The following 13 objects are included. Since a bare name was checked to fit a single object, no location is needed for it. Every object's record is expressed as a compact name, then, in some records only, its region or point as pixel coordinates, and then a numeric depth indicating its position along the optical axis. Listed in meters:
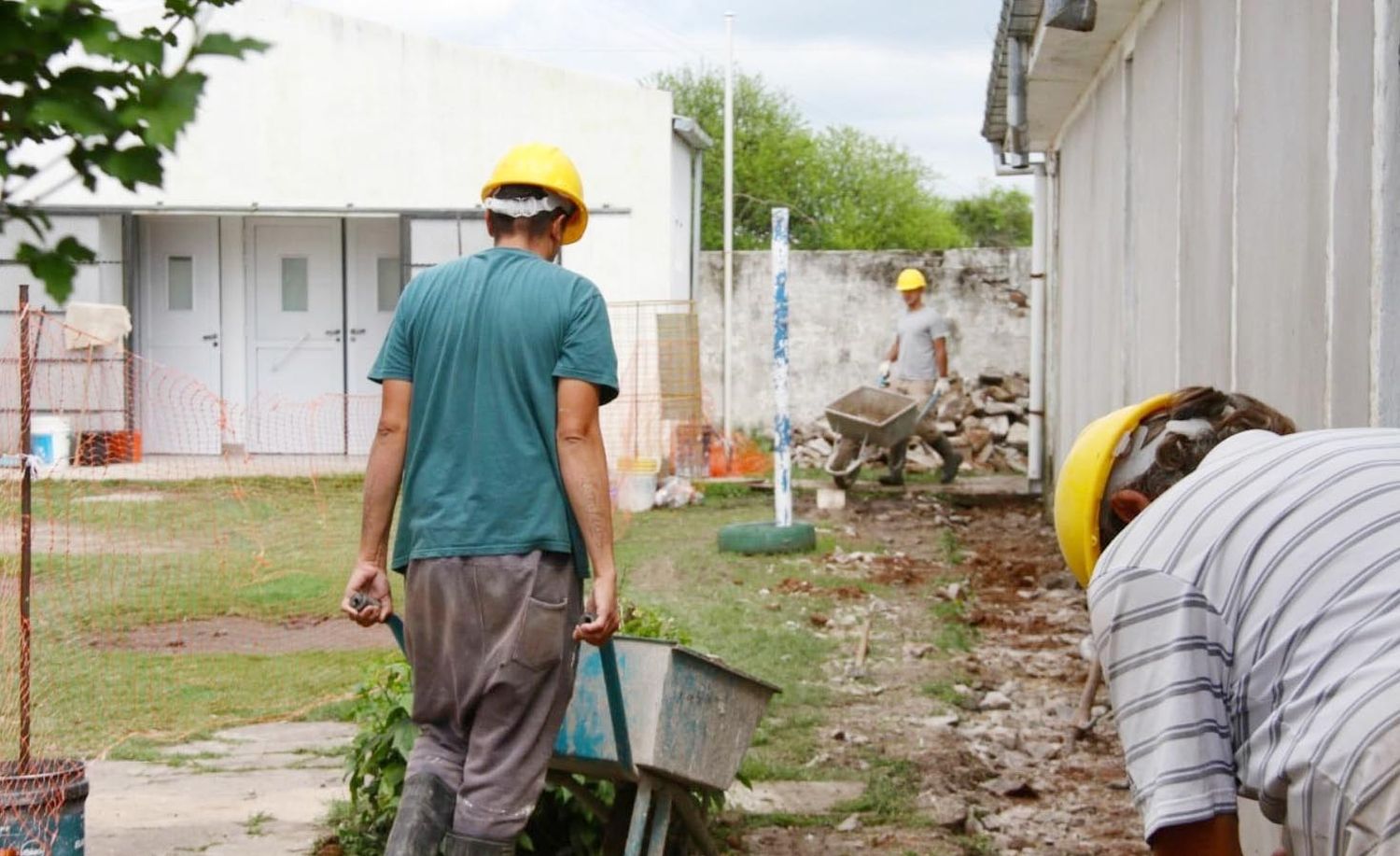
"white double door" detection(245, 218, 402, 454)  20.09
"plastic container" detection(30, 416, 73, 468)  16.92
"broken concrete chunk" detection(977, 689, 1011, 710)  7.66
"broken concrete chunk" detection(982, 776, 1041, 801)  6.23
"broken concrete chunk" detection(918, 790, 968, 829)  5.71
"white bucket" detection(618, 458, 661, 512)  15.27
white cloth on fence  17.97
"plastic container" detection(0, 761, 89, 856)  4.30
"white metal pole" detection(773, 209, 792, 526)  12.16
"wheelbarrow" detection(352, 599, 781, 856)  4.35
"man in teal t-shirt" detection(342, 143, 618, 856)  4.00
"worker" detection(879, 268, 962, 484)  16.34
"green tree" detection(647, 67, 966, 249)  43.12
